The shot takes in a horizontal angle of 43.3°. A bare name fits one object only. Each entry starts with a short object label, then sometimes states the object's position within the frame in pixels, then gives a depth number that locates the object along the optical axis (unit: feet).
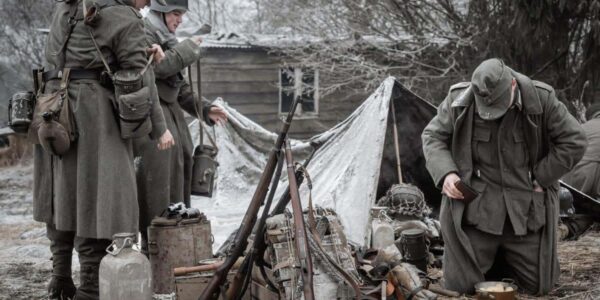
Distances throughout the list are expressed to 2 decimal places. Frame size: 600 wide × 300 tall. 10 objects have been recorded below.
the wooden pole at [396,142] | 19.81
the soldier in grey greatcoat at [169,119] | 14.90
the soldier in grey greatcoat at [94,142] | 12.67
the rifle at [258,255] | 12.04
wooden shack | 39.73
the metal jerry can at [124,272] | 11.78
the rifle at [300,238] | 10.61
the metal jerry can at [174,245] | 13.64
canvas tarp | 17.90
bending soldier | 14.11
